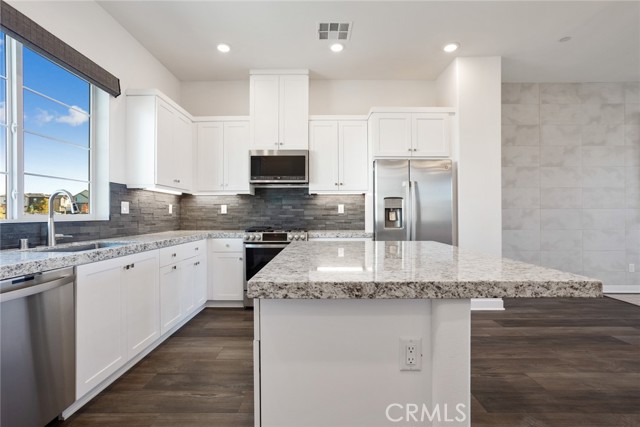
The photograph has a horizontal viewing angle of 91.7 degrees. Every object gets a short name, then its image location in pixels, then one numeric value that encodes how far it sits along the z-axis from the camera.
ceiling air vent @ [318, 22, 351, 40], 2.90
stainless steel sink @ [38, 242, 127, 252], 1.92
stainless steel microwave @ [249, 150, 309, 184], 3.77
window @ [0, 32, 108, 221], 1.95
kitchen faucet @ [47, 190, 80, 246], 1.94
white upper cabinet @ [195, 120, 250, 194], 3.89
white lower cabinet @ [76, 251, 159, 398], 1.71
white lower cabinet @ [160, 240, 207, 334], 2.63
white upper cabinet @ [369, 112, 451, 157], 3.61
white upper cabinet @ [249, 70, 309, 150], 3.80
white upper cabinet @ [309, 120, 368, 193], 3.85
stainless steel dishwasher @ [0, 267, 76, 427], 1.31
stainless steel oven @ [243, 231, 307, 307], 3.50
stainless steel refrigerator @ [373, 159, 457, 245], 3.47
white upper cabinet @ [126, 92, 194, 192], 2.96
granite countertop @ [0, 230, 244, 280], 1.36
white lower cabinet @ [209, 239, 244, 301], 3.60
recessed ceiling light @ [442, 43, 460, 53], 3.25
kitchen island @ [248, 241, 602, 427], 1.03
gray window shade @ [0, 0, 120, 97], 1.79
